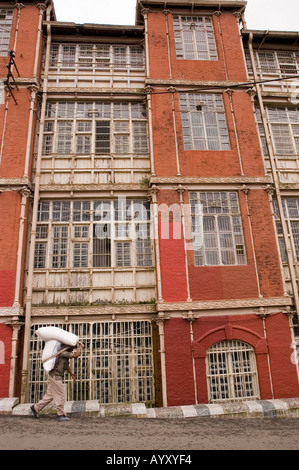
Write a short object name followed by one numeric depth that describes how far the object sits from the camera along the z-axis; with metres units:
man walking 6.49
